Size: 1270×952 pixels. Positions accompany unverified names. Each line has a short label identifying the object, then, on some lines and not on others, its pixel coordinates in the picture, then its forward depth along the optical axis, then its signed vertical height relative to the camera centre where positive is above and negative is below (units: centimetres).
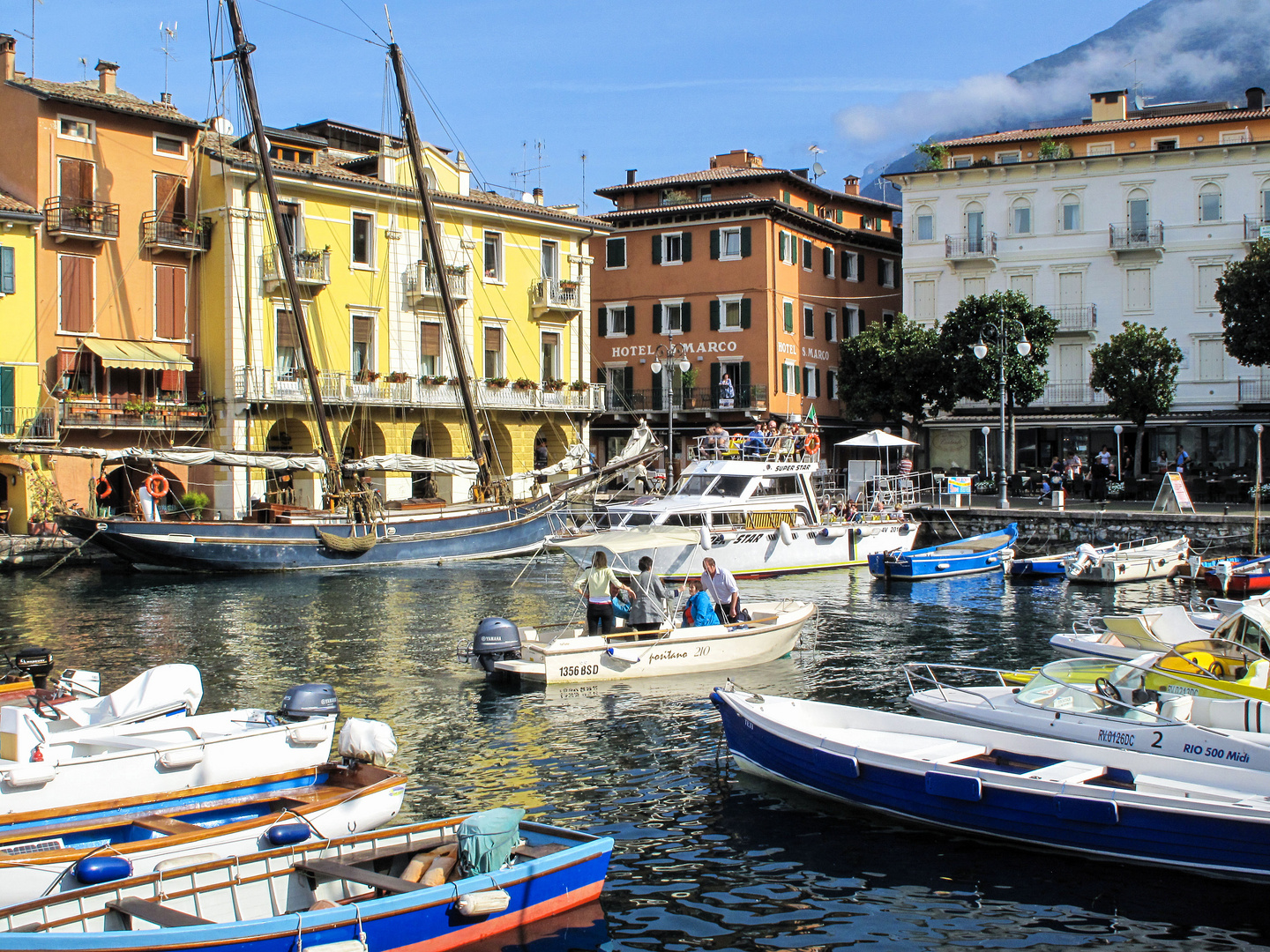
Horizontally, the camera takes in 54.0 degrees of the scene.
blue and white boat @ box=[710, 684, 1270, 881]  1049 -288
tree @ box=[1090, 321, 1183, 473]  4744 +380
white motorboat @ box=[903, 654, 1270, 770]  1222 -256
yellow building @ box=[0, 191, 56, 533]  3931 +387
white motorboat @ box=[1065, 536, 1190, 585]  3400 -257
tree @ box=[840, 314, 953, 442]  5338 +431
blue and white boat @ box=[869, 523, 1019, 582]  3384 -244
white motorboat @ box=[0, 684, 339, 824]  1100 -259
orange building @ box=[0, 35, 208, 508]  4081 +766
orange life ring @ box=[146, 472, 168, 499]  3762 -17
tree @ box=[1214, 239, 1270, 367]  4450 +596
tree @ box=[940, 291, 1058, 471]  5078 +514
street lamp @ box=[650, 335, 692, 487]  5062 +518
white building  5378 +1014
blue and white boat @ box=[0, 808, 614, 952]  812 -295
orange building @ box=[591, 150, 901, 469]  5703 +836
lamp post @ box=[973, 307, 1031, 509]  4091 +509
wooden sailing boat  3500 -143
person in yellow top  1889 -184
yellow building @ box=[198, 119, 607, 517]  4384 +650
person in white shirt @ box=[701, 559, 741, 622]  2030 -186
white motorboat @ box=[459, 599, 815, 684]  1794 -261
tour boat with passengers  3328 -123
